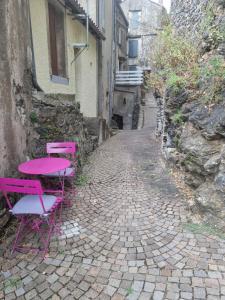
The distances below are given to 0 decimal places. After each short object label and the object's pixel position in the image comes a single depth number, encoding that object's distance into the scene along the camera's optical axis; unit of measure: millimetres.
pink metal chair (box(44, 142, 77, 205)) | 4258
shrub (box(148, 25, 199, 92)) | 5816
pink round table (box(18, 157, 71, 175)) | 3454
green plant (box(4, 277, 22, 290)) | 2539
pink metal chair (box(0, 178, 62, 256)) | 2807
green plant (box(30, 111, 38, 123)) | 4272
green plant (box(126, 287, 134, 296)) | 2431
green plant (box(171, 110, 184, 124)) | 5575
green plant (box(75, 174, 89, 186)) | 5215
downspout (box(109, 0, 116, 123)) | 13941
